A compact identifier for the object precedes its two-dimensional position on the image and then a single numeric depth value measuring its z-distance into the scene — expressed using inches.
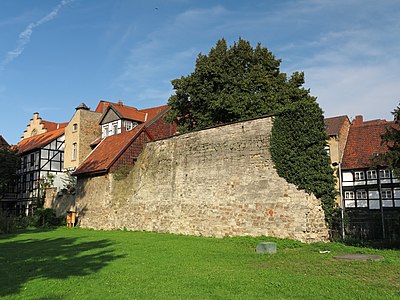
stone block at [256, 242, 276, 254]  494.9
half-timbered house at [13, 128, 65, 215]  1517.0
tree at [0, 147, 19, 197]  1373.0
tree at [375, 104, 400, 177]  474.6
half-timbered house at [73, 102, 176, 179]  989.8
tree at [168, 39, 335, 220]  1026.7
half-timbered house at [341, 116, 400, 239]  1067.3
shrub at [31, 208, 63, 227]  1130.0
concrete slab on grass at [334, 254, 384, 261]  426.9
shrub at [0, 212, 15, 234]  904.9
